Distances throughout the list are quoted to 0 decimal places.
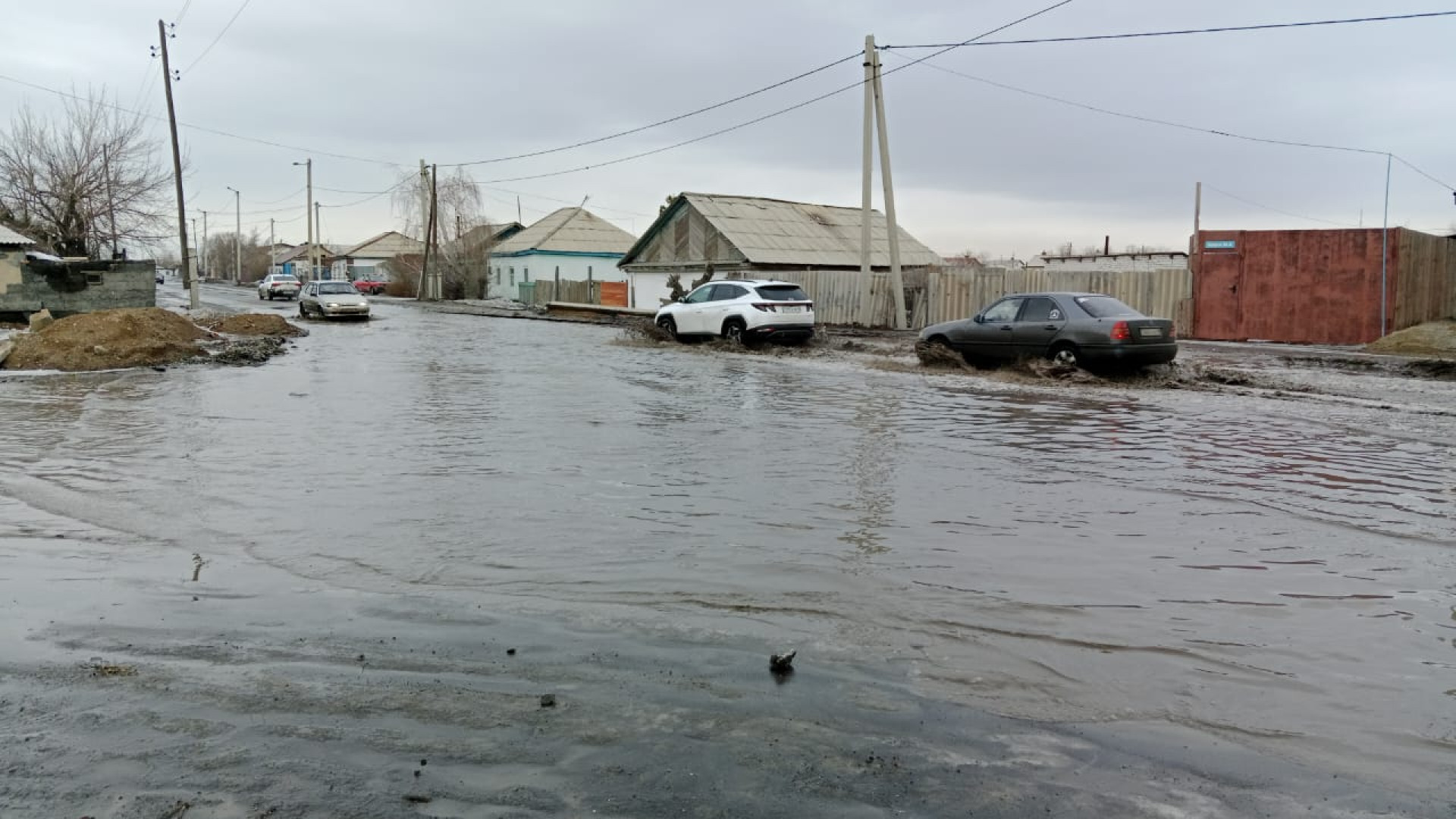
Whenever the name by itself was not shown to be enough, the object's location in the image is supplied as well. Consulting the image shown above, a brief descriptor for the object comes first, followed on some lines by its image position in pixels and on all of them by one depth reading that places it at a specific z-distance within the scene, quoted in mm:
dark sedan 14961
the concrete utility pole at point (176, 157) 37062
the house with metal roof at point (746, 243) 39062
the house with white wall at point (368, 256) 99688
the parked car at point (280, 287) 58875
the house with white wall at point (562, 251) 61219
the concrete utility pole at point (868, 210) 25562
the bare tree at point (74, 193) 43656
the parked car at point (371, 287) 78250
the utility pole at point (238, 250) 106538
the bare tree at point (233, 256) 136512
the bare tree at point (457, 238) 66062
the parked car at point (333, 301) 36750
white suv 22344
